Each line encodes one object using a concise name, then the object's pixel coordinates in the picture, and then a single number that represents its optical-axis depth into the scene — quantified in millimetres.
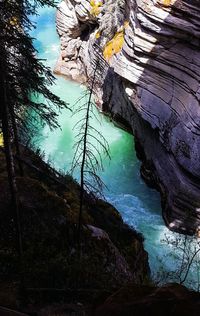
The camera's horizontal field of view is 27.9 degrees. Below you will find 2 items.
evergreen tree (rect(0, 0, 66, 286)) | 8633
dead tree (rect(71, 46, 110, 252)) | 11205
